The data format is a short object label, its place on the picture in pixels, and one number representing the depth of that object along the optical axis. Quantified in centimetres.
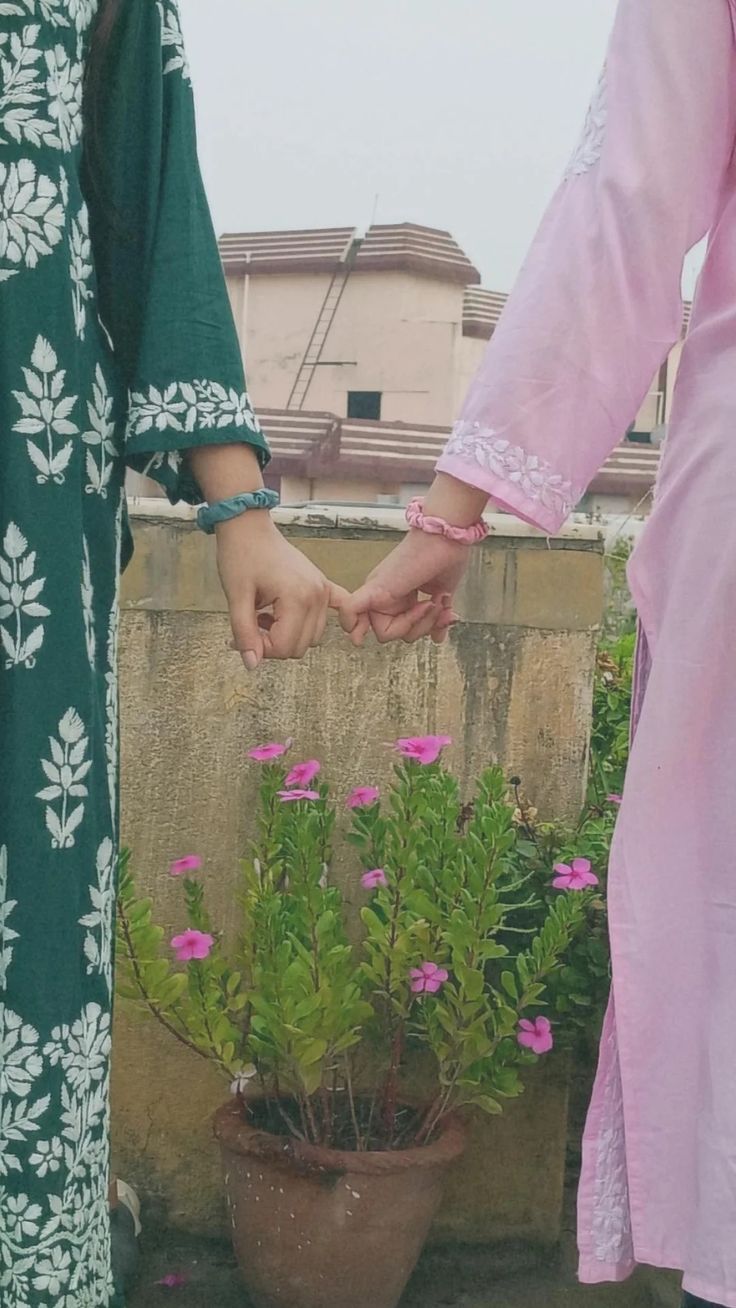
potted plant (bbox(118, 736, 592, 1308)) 195
